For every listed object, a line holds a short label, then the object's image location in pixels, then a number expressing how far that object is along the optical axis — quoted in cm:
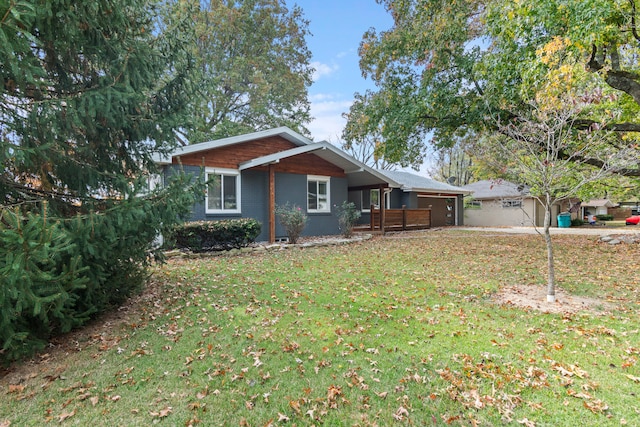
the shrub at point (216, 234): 974
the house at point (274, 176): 1155
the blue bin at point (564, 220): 2420
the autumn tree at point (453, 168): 3844
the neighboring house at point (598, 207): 3534
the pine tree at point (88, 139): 335
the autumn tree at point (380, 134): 1198
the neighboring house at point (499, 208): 2464
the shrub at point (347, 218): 1392
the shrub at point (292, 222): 1173
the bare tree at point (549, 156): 502
